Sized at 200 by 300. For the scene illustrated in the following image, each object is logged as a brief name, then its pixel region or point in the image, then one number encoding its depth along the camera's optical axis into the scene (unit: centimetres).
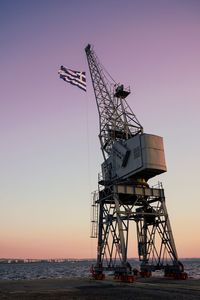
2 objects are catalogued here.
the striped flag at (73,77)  4472
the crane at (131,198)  3638
